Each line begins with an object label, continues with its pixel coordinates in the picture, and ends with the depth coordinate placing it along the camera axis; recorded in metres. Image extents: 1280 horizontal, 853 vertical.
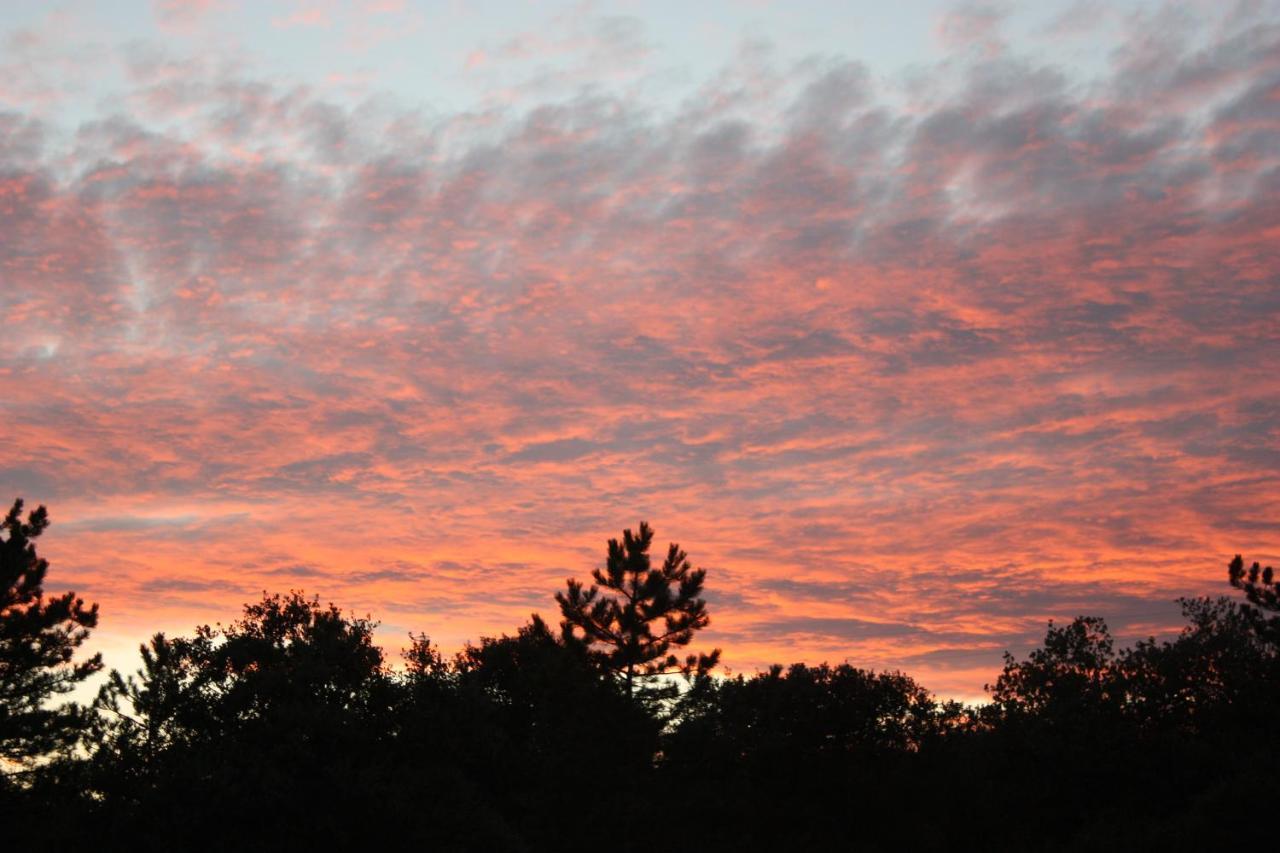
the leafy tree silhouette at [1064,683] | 47.69
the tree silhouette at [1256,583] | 40.72
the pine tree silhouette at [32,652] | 39.75
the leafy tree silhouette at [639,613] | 57.75
